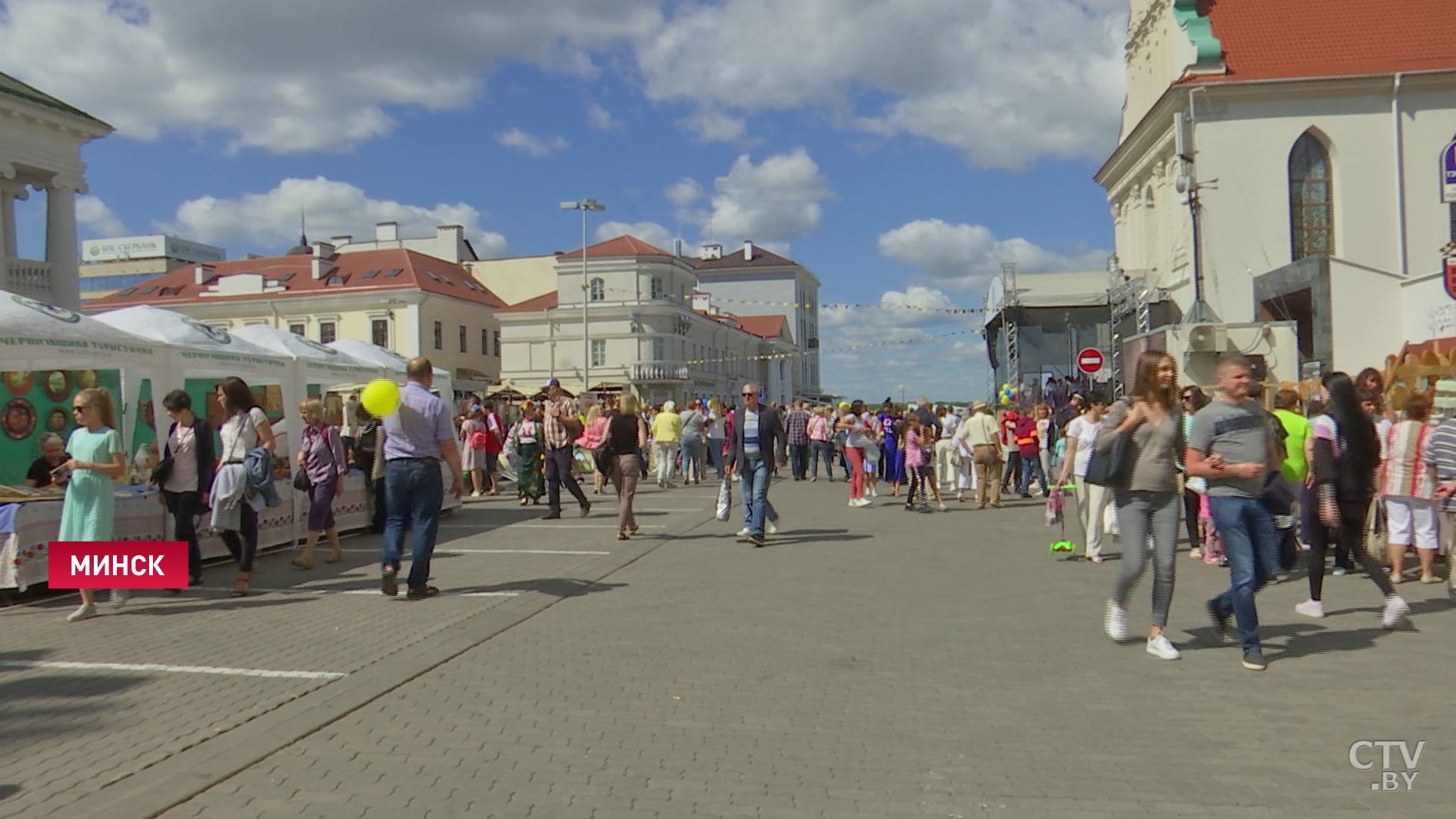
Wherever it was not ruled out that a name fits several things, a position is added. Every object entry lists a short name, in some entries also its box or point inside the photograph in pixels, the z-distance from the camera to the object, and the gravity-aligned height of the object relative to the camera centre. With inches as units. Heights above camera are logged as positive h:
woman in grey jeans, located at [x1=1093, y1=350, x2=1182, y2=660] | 267.6 -11.2
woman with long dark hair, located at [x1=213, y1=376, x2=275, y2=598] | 367.2 -4.9
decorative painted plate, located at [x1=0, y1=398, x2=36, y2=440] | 570.9 +16.9
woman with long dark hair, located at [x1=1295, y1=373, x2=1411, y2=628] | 300.5 -12.0
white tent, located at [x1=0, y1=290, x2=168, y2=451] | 390.9 +40.2
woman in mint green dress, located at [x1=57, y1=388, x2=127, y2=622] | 329.7 -6.4
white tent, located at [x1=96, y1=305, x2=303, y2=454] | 473.7 +44.9
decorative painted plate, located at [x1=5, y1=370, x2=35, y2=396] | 571.2 +36.1
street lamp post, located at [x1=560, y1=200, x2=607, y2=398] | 1893.5 +401.9
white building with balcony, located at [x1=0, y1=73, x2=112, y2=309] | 1048.8 +274.2
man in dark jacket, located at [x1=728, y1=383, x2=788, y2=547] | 510.9 -6.1
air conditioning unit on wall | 1020.5 +87.1
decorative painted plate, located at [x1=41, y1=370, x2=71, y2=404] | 595.8 +35.6
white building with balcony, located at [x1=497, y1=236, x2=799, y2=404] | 2869.1 +296.7
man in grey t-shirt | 253.1 -11.4
